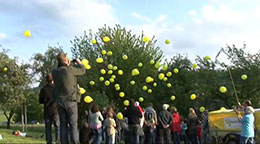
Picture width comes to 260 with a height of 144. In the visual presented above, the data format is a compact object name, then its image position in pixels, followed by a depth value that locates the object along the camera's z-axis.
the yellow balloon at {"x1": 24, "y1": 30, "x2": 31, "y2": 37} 10.60
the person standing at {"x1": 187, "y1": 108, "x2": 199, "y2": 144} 15.48
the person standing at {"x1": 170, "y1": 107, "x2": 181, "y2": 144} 14.91
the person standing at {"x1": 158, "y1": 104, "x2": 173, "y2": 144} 13.36
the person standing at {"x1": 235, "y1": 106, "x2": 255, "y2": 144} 9.88
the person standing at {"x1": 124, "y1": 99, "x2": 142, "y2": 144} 12.00
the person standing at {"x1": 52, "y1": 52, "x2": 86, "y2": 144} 5.99
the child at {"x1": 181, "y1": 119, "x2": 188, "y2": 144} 17.92
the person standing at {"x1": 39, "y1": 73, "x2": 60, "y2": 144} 8.02
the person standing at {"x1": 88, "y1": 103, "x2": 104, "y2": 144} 11.80
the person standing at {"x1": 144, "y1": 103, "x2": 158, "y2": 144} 13.76
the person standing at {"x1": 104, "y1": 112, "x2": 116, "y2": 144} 11.74
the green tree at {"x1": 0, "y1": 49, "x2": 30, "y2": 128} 34.47
